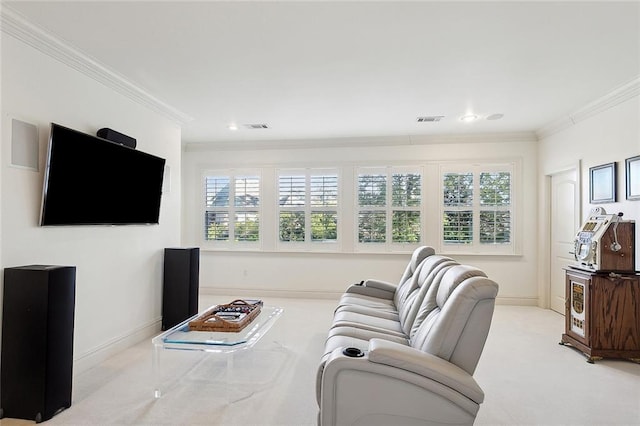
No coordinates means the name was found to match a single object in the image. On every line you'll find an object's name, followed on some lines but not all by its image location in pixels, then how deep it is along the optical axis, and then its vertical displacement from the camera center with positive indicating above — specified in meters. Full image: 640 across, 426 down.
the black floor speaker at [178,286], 4.06 -0.77
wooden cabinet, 3.25 -0.85
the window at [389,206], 5.73 +0.24
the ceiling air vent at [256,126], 5.00 +1.31
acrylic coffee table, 2.44 -0.87
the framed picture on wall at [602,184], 3.75 +0.44
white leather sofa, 1.74 -0.75
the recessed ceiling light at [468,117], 4.48 +1.33
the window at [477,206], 5.54 +0.25
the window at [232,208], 6.15 +0.19
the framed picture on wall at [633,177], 3.39 +0.46
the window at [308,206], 5.95 +0.23
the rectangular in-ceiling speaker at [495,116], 4.48 +1.34
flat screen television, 2.62 +0.30
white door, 4.59 -0.02
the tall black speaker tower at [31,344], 2.23 -0.80
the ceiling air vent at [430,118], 4.53 +1.33
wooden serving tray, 2.77 -0.81
